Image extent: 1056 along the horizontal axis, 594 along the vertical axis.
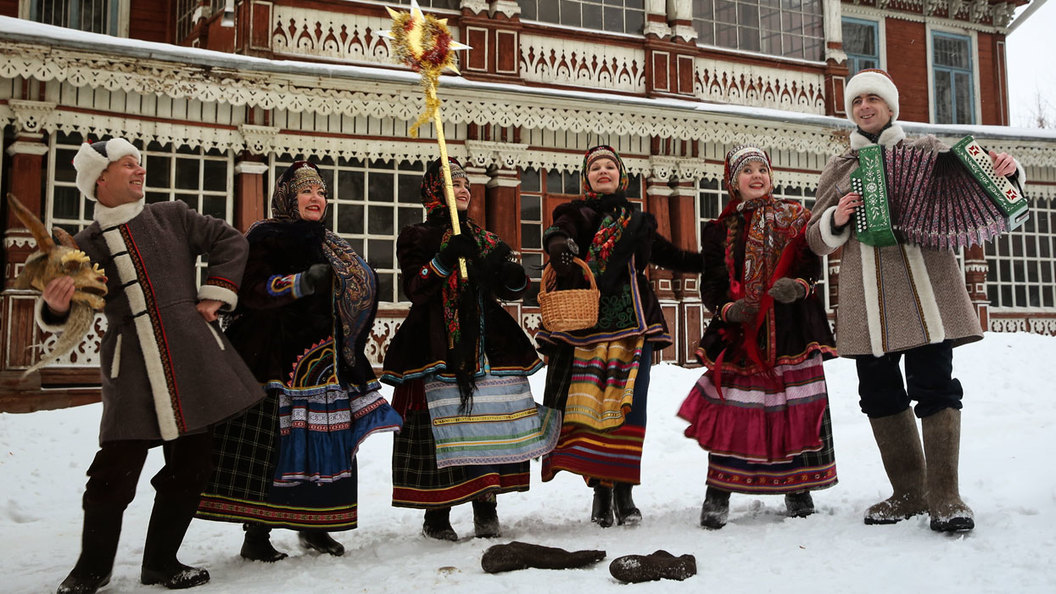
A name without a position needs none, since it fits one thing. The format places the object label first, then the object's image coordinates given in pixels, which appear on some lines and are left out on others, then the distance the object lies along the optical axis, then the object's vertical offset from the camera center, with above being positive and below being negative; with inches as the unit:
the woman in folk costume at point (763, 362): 169.8 -5.0
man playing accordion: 151.8 +1.1
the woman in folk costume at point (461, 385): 169.3 -8.4
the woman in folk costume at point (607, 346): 173.6 -1.7
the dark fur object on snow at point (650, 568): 127.7 -32.3
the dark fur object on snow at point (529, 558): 136.3 -32.7
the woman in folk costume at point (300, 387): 155.3 -7.9
